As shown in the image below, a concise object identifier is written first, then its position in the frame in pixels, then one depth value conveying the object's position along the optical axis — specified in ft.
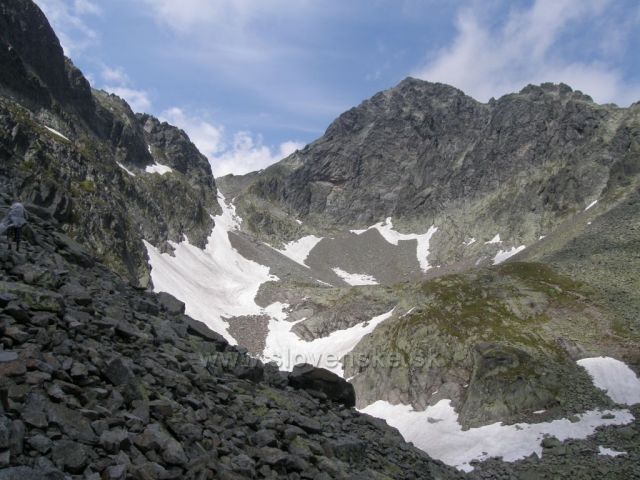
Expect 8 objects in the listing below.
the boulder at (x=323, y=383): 72.02
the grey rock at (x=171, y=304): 68.36
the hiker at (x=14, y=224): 48.87
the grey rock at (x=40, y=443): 23.77
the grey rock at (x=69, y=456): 23.88
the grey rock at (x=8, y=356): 27.81
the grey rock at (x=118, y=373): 33.35
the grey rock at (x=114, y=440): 26.45
